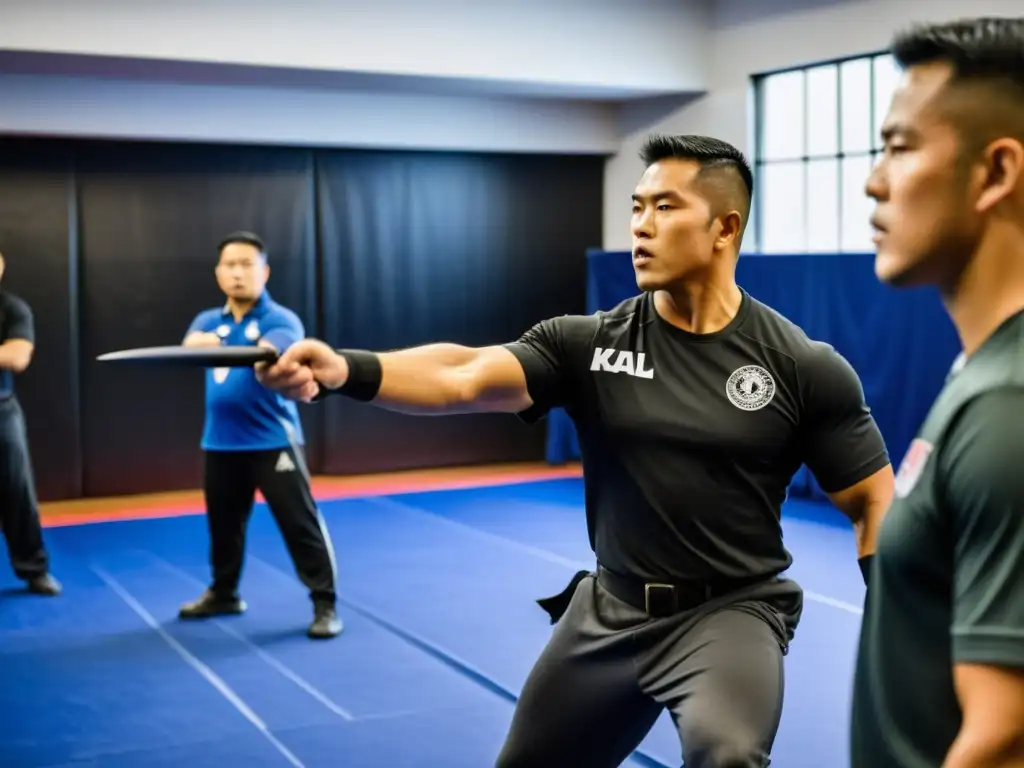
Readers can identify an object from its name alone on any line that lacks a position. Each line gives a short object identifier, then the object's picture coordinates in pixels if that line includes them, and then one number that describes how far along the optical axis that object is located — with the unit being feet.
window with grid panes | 30.63
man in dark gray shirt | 4.28
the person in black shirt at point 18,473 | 21.29
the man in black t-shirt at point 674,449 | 9.53
